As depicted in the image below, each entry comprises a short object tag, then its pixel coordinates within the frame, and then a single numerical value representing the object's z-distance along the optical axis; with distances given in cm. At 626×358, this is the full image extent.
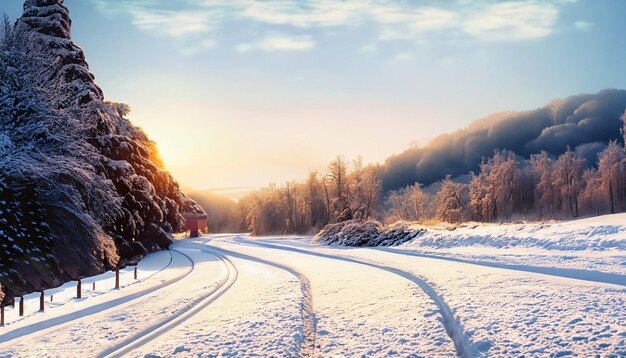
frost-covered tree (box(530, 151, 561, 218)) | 6956
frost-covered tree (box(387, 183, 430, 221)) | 7744
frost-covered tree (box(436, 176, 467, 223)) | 6750
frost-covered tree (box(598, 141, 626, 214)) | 6375
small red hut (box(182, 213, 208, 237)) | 7569
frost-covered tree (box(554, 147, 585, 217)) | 6719
